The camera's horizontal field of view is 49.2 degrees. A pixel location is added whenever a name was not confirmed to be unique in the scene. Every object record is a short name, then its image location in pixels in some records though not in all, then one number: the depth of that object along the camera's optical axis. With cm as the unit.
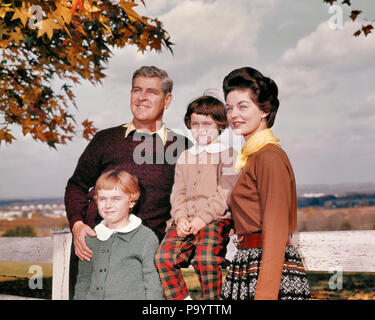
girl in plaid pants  249
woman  207
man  266
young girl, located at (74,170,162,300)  254
